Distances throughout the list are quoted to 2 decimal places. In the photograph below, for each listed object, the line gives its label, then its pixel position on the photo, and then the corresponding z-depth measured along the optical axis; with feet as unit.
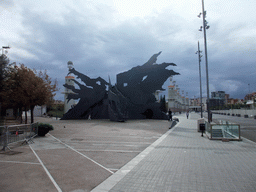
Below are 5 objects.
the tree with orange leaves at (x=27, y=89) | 58.18
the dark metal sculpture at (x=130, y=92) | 104.53
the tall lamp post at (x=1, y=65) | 47.27
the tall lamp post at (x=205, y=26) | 69.67
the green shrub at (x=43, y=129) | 43.27
